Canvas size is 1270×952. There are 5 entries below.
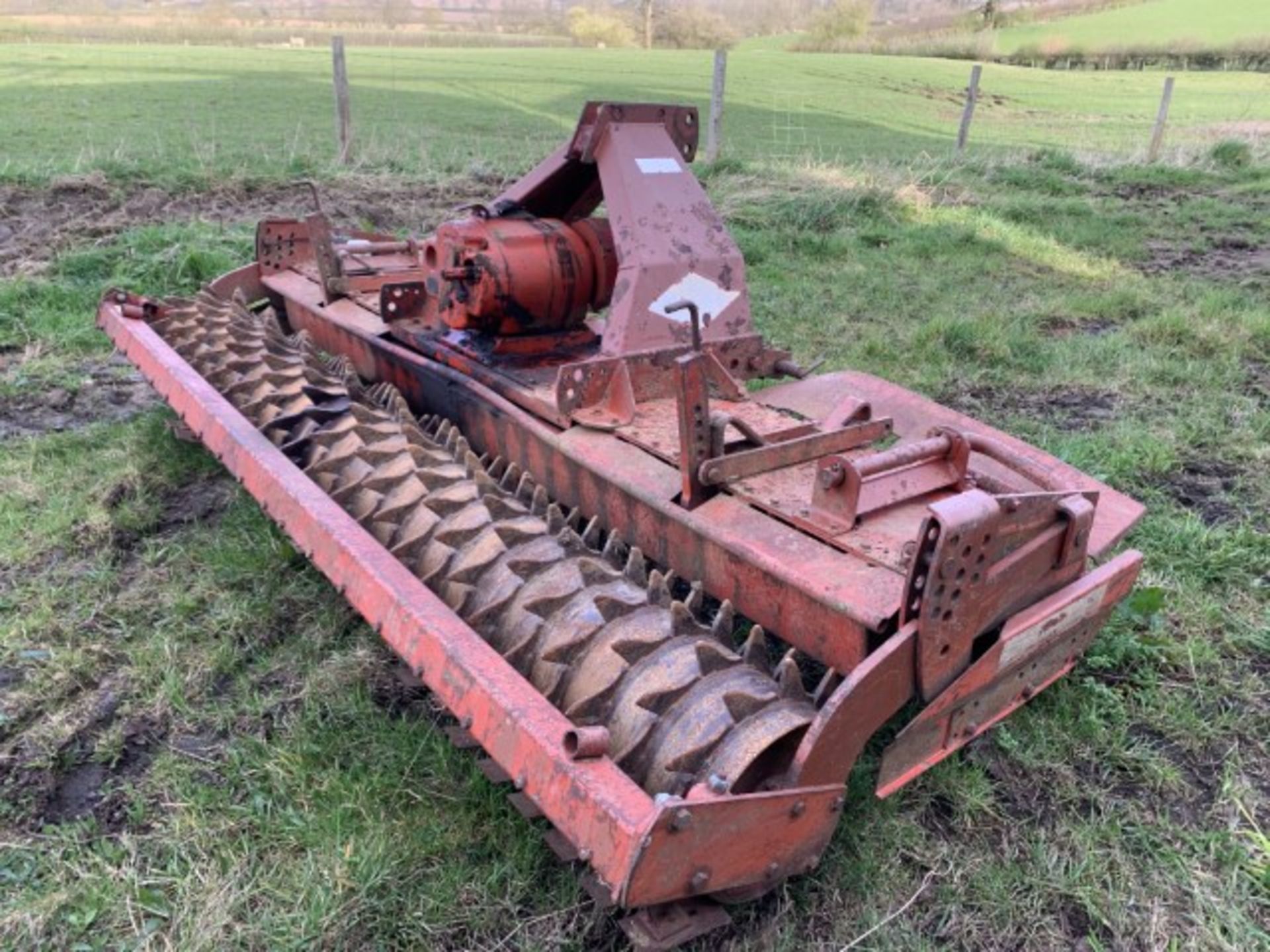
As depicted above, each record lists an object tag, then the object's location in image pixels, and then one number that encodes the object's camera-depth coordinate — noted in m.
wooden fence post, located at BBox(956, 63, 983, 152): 14.87
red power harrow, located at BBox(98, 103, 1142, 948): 2.08
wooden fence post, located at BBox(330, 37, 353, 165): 11.51
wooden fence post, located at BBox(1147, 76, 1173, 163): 15.61
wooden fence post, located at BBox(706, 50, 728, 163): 12.23
